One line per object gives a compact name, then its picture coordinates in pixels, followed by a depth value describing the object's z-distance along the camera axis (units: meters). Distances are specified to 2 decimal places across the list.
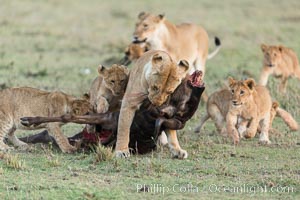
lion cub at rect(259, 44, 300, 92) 24.95
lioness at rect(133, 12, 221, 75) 24.09
